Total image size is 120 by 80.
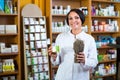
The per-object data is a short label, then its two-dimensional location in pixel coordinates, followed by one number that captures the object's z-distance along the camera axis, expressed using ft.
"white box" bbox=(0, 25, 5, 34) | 12.84
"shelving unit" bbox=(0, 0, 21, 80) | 12.98
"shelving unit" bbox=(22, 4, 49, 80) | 13.52
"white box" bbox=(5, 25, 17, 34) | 12.99
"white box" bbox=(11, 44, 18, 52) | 13.19
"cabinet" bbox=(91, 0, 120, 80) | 16.48
